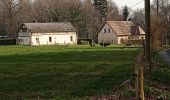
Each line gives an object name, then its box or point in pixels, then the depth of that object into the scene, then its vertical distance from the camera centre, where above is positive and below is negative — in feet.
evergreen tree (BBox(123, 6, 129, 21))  468.34 +23.79
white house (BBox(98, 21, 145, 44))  363.56 +2.16
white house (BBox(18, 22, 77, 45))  332.19 +1.26
